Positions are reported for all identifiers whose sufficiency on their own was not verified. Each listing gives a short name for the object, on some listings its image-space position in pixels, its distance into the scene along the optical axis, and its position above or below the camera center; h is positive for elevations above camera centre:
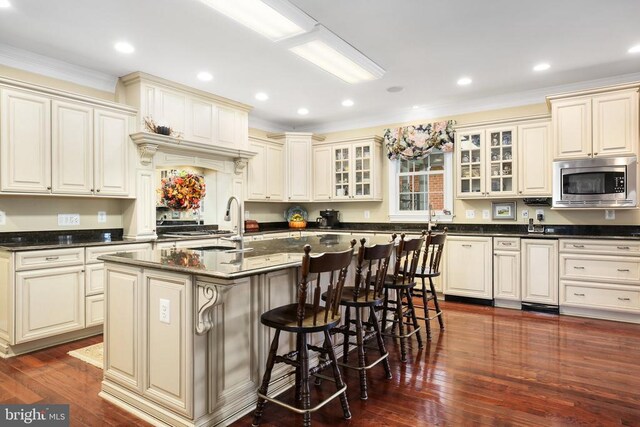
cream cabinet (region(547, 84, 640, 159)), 4.26 +1.06
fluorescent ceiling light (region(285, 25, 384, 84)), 3.28 +1.51
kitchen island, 2.06 -0.67
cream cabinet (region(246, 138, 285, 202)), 6.10 +0.72
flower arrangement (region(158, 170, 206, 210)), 3.89 +0.26
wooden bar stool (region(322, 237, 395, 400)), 2.52 -0.58
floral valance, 5.58 +1.14
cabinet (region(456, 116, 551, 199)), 4.87 +0.74
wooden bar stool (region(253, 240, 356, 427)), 1.98 -0.57
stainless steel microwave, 4.30 +0.37
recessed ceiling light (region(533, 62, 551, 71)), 4.20 +1.64
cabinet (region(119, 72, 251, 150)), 4.43 +1.35
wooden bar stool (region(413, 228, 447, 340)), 3.55 -0.49
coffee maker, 6.73 -0.05
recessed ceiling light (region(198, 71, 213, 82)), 4.43 +1.64
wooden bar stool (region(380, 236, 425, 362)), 3.02 -0.58
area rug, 3.16 -1.18
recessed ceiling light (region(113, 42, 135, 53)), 3.64 +1.63
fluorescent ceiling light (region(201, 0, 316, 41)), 2.69 +1.49
